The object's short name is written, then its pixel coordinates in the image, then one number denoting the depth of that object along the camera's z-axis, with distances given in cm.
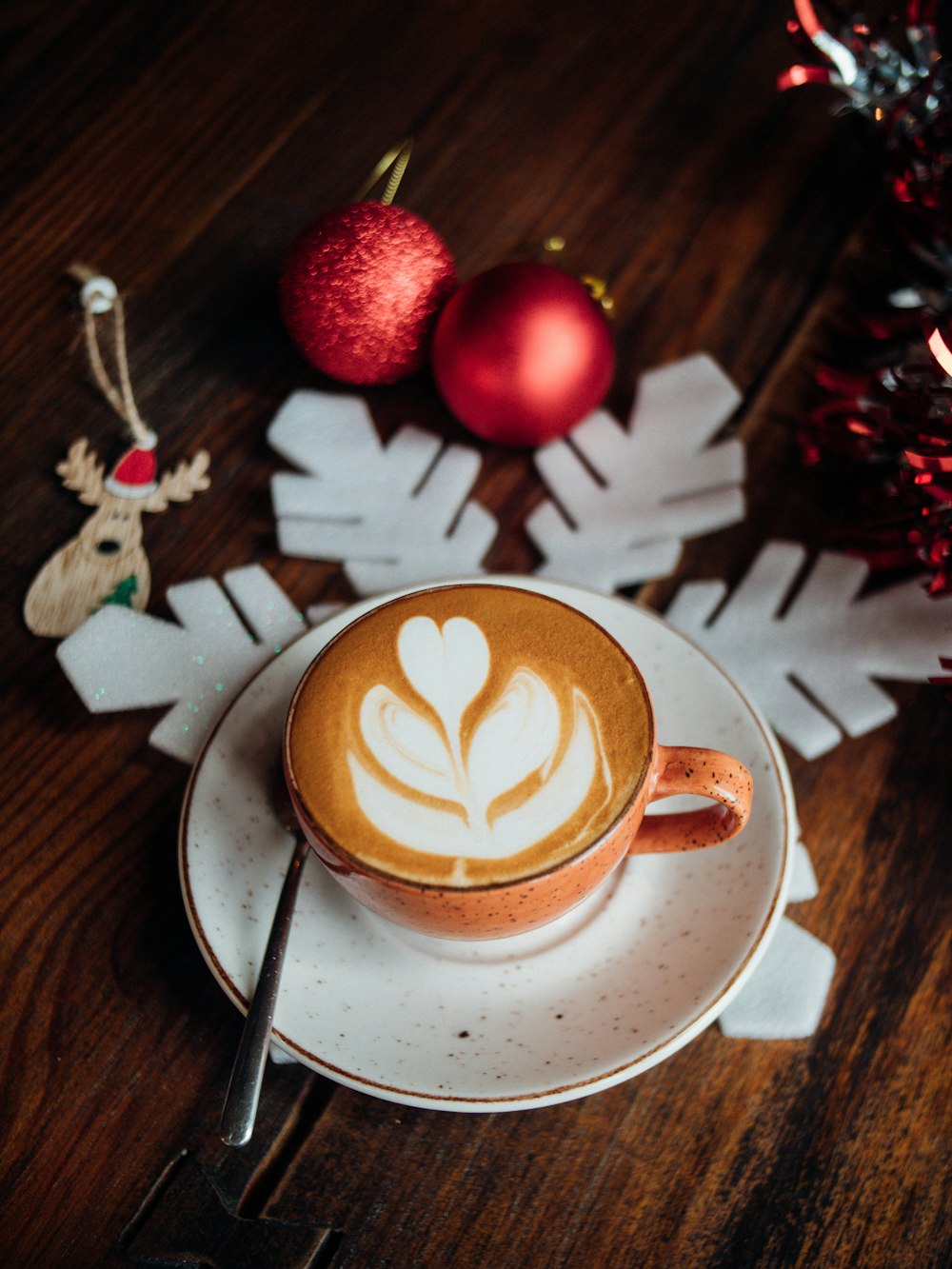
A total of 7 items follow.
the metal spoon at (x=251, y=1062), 47
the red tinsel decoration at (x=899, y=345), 64
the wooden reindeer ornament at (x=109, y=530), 66
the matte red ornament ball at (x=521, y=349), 69
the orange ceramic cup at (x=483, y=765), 47
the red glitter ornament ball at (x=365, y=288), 69
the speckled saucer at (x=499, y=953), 46
